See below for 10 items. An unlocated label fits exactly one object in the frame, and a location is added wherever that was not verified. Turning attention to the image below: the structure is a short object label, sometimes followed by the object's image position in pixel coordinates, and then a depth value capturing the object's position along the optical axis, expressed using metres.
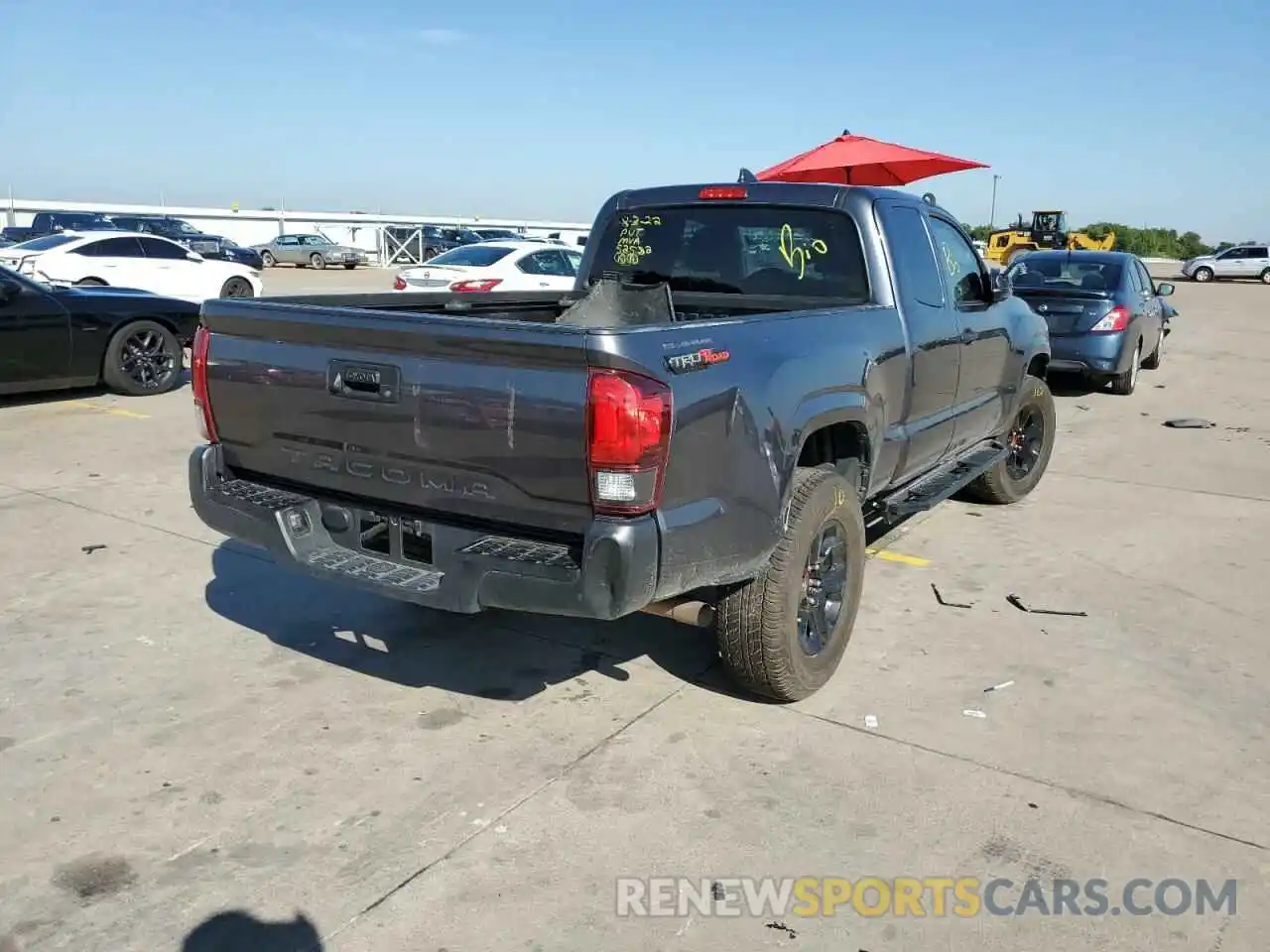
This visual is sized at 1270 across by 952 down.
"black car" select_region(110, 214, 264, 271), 30.86
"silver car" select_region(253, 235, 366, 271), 38.62
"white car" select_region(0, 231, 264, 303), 17.41
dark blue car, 11.61
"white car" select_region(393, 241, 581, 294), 15.43
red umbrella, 12.91
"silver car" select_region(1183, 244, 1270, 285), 41.50
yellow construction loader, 44.78
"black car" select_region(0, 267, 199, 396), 9.28
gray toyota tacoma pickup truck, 3.06
